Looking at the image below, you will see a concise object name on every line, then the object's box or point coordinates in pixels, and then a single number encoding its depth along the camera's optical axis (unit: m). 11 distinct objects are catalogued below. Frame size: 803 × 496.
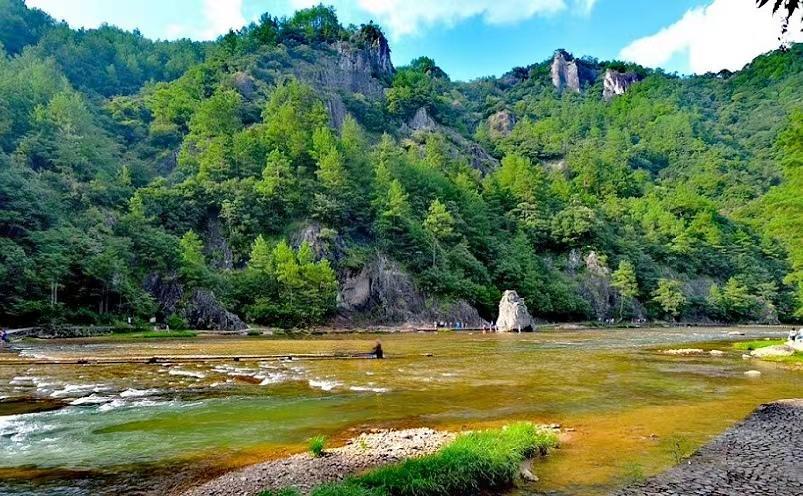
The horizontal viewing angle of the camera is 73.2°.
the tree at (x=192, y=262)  72.81
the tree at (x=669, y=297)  116.50
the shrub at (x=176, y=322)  65.69
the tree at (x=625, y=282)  114.62
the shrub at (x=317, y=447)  12.21
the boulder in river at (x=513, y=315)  85.36
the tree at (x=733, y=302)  120.19
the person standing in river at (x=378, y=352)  36.47
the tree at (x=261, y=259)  80.19
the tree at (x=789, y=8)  6.02
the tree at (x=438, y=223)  106.31
